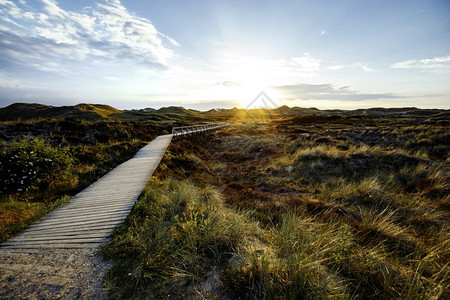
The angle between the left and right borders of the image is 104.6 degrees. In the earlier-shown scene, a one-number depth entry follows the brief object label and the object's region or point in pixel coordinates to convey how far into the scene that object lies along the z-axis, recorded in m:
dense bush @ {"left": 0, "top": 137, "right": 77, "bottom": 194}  5.89
